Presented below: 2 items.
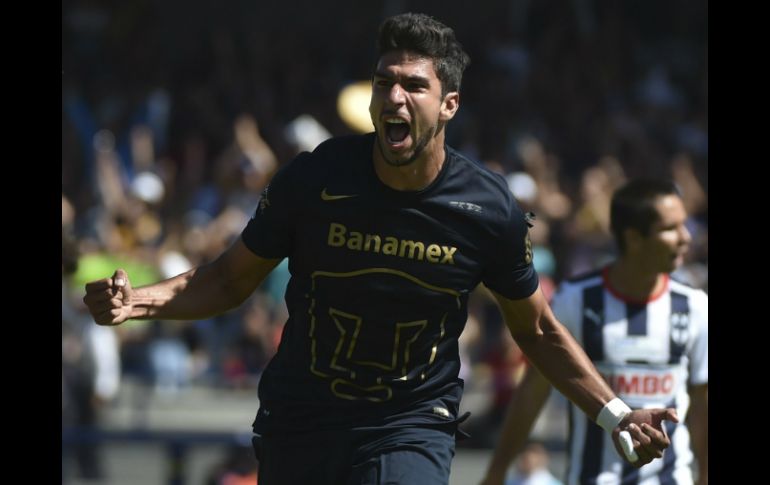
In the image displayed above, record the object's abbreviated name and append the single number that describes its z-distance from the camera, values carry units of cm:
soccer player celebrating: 1169
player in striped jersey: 1475
